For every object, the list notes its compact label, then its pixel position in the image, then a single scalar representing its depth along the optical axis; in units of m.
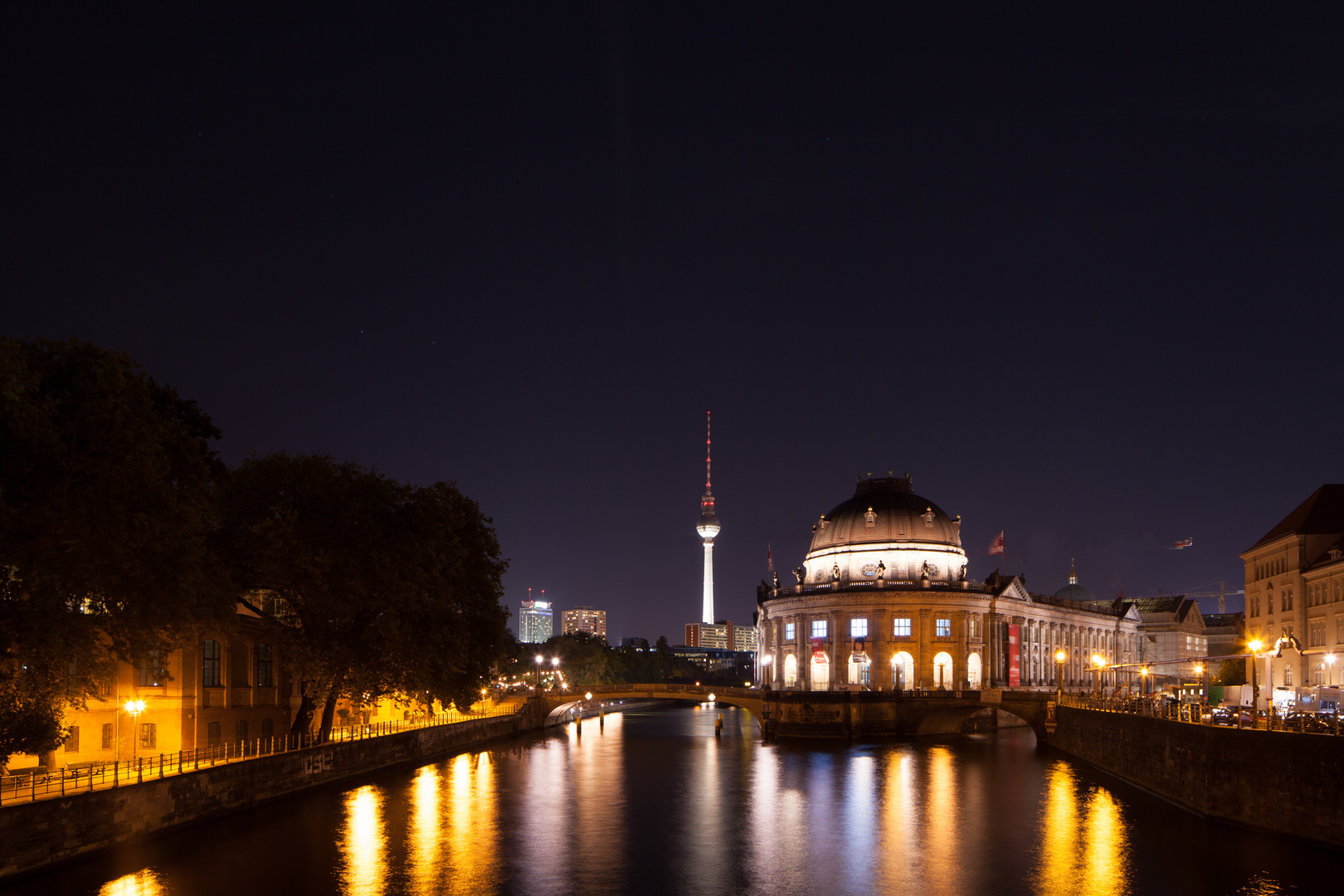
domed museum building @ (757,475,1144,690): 145.38
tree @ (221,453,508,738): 65.31
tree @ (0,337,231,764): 42.12
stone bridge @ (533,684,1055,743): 116.75
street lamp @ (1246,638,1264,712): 51.39
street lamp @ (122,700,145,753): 54.44
